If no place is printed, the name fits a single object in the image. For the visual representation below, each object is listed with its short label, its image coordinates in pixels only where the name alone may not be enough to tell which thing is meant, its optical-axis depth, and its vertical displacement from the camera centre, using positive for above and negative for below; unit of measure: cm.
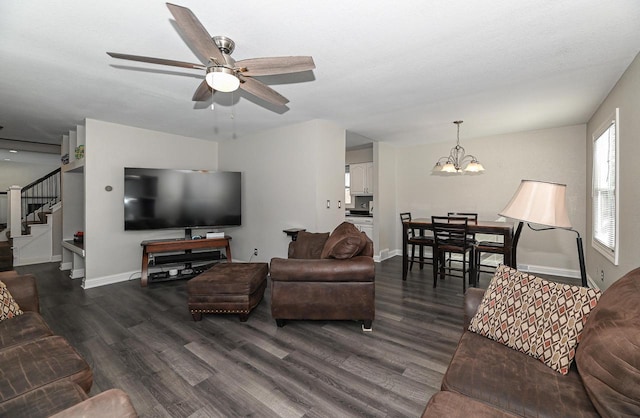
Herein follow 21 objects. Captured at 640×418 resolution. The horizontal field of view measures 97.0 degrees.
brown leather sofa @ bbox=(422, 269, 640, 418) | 98 -76
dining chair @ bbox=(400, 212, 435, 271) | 445 -57
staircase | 559 -54
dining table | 382 -35
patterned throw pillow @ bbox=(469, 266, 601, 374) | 138 -59
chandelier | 536 +94
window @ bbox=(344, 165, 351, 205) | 696 +47
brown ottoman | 290 -92
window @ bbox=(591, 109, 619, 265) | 288 +19
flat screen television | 437 +12
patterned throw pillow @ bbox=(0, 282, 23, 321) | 189 -68
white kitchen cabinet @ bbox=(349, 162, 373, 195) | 657 +66
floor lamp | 171 +0
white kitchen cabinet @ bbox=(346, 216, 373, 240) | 589 -36
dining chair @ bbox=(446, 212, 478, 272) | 424 -18
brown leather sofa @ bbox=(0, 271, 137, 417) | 102 -78
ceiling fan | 167 +94
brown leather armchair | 266 -76
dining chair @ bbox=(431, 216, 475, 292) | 393 -52
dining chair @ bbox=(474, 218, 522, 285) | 390 -59
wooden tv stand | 424 -63
